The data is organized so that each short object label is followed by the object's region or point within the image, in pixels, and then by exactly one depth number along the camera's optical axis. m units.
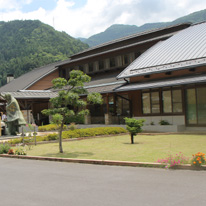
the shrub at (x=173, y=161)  9.00
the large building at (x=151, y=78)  21.41
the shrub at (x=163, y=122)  22.66
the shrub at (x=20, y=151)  13.80
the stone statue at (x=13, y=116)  22.89
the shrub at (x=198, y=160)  8.66
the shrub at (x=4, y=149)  14.83
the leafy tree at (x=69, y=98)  14.00
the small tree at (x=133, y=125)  15.98
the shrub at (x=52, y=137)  19.12
